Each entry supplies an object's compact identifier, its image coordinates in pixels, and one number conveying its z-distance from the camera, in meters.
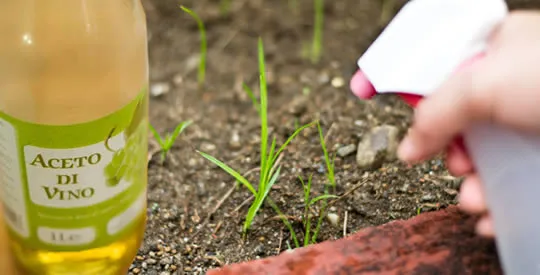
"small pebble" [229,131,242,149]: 1.08
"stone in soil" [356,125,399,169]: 1.01
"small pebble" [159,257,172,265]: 0.96
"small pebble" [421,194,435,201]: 0.98
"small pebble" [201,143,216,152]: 1.08
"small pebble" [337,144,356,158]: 1.03
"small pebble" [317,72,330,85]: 1.15
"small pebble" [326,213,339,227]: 0.97
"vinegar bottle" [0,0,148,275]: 0.87
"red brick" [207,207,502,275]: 0.86
